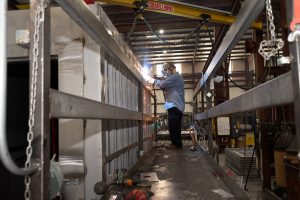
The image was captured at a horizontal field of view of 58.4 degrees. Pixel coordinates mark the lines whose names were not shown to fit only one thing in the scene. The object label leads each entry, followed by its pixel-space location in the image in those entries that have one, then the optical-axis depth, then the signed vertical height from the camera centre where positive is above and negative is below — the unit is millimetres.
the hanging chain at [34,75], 818 +156
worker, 5379 +375
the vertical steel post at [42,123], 848 +0
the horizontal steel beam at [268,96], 830 +87
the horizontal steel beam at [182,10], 3521 +1555
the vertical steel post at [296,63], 752 +156
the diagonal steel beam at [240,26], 1210 +515
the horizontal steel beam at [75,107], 935 +64
